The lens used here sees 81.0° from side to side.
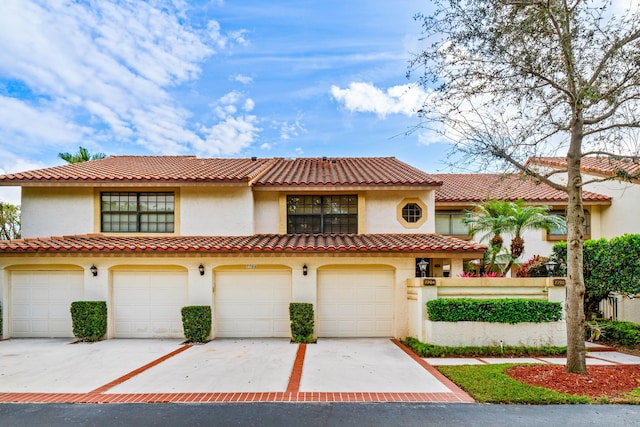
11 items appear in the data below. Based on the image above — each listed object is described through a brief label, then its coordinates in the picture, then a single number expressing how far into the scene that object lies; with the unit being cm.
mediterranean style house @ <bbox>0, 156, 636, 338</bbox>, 1234
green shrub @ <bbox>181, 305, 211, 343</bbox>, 1180
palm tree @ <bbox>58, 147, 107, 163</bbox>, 2225
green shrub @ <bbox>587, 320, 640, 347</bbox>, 1131
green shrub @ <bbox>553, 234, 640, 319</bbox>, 1155
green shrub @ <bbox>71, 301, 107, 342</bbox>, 1188
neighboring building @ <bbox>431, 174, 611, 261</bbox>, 1727
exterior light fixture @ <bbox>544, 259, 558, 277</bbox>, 1195
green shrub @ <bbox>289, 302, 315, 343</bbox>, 1171
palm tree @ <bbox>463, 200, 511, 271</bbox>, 1445
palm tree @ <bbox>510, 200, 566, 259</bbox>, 1430
